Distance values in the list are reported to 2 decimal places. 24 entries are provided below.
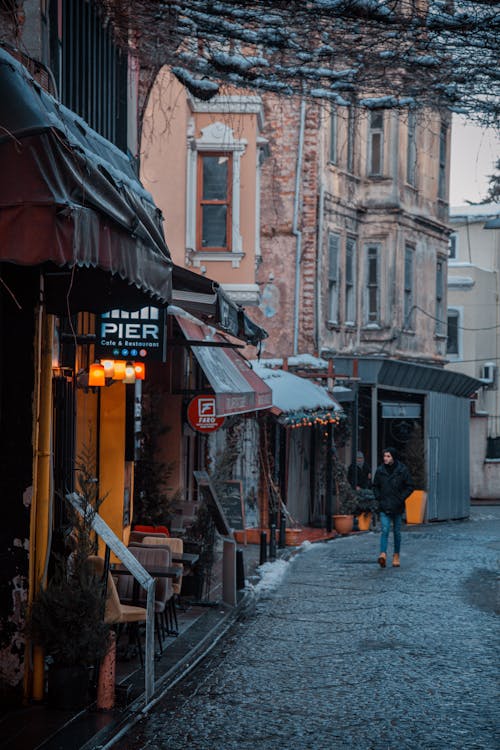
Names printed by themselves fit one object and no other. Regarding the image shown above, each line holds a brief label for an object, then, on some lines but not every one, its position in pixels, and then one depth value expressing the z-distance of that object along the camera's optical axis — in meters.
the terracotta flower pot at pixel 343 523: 27.81
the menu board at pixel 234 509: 18.31
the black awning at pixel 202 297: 12.29
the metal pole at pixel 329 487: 27.53
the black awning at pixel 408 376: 31.78
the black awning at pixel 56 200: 7.02
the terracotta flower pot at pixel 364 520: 28.91
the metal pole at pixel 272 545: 20.38
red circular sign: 17.08
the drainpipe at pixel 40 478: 9.09
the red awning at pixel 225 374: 15.76
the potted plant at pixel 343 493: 28.70
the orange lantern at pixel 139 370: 13.84
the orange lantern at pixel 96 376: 12.93
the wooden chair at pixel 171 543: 12.93
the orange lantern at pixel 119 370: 12.98
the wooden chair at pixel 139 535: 13.70
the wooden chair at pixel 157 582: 11.32
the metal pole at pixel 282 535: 22.98
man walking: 19.48
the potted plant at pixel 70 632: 8.84
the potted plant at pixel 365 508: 28.81
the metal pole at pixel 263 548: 18.95
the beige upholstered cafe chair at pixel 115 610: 9.47
